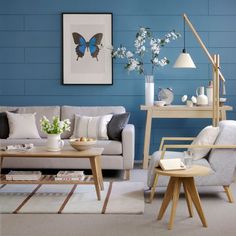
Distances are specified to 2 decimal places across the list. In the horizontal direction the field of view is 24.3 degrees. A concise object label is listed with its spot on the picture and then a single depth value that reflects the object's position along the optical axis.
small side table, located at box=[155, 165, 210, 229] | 4.31
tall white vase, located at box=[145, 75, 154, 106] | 7.08
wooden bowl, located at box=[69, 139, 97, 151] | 5.41
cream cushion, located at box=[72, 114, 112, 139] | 6.66
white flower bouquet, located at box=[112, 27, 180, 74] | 7.24
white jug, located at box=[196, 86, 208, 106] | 7.07
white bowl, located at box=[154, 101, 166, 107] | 7.01
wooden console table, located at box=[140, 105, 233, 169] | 6.90
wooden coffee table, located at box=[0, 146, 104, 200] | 5.22
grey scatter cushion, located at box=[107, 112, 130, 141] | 6.56
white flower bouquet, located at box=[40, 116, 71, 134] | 5.48
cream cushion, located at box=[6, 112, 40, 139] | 6.74
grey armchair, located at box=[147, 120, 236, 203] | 5.07
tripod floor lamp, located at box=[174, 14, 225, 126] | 6.30
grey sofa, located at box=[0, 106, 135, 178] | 6.34
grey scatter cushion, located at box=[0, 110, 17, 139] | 6.84
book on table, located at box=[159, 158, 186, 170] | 4.46
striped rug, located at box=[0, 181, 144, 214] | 4.81
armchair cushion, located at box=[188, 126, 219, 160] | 5.14
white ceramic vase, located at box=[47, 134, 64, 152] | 5.45
